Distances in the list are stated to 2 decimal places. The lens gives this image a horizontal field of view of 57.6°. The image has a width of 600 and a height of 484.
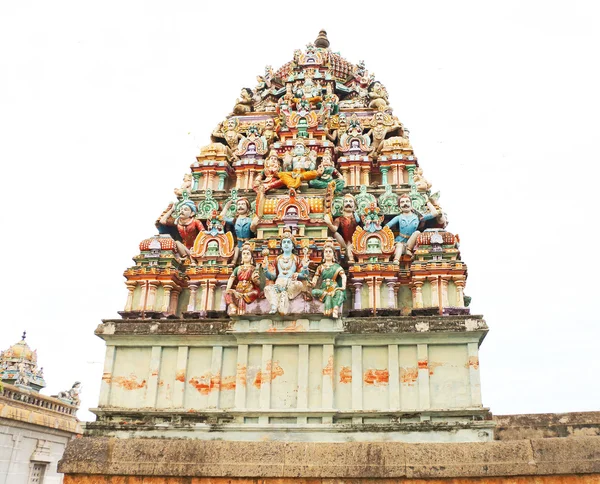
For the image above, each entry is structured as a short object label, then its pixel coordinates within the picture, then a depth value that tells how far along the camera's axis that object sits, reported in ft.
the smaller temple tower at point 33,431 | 66.74
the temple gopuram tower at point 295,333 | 33.06
